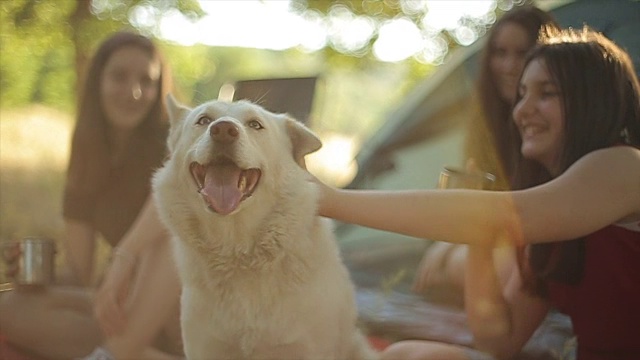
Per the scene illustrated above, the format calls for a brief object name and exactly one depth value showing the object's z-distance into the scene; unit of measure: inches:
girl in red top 62.5
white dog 58.9
